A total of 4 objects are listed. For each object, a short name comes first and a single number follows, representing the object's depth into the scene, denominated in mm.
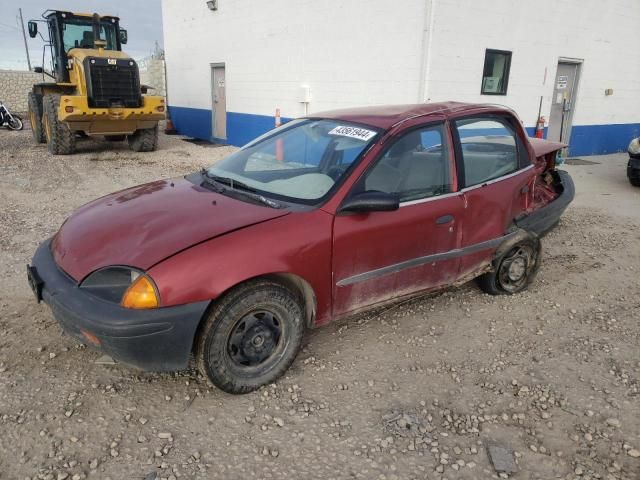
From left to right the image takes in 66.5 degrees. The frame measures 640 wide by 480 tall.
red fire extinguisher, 10281
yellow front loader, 10305
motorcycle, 16016
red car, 2469
